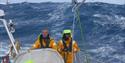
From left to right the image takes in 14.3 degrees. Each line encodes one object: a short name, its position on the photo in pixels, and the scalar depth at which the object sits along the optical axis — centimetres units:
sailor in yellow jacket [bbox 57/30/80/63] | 1199
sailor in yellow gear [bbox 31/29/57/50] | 1181
